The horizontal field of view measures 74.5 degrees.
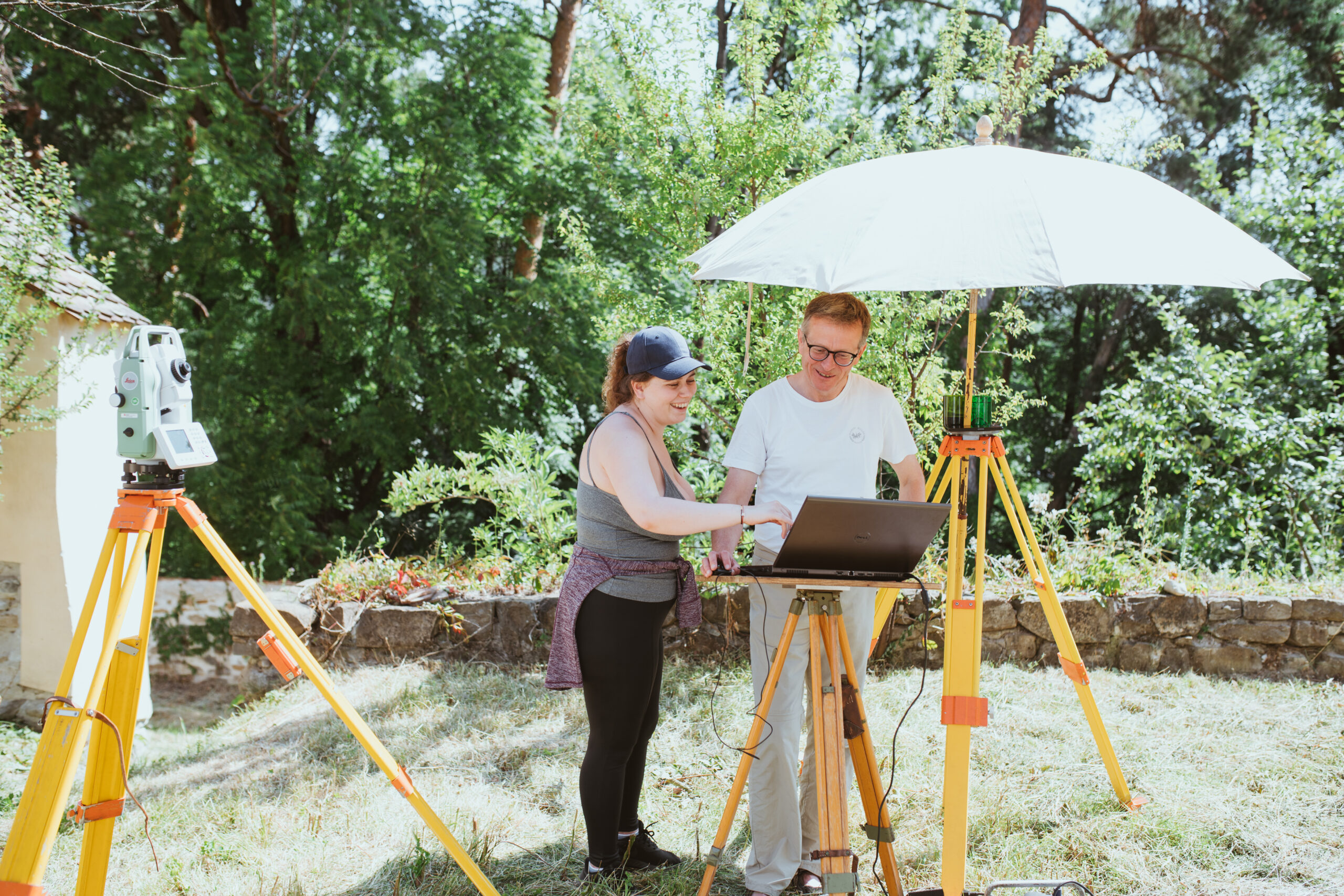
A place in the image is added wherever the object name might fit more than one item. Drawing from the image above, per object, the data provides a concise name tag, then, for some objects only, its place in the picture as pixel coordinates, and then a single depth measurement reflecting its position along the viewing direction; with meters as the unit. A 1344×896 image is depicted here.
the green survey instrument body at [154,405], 2.23
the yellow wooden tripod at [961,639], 2.34
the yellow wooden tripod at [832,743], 2.18
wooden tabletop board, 2.13
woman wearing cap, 2.51
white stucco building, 5.87
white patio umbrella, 2.17
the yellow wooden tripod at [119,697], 2.04
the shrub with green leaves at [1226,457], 6.39
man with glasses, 2.58
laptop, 2.01
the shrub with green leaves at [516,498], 5.75
